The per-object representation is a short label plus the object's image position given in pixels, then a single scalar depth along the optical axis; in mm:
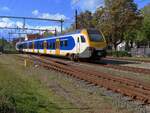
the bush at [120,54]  28092
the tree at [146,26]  37049
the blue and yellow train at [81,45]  15772
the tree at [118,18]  32615
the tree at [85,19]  43192
